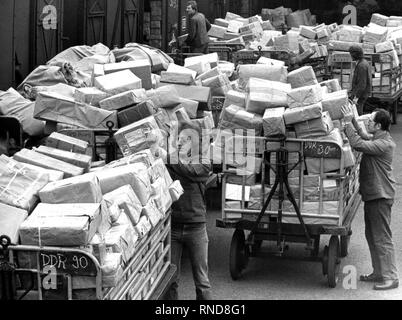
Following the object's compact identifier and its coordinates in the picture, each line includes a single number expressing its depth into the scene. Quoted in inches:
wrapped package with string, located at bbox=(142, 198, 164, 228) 263.9
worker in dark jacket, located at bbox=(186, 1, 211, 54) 858.1
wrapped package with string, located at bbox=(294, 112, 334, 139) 367.2
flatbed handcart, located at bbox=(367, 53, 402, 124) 788.6
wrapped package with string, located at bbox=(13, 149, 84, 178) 283.3
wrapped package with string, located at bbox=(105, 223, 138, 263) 226.7
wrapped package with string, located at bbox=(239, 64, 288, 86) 460.8
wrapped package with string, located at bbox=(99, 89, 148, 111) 390.6
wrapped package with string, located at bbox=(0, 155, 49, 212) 239.1
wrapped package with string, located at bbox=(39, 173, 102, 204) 235.9
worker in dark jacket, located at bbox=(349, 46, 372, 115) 681.0
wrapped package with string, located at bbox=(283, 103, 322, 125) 365.7
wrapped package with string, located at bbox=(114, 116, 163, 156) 353.7
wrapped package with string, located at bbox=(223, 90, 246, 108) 399.2
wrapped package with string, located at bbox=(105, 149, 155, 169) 299.3
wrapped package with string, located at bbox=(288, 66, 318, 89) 460.4
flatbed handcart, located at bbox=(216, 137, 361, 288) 365.7
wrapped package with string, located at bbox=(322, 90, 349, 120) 389.1
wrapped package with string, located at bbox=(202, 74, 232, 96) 487.5
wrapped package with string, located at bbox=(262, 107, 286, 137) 366.6
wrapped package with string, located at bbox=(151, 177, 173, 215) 281.9
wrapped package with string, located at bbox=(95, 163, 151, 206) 269.9
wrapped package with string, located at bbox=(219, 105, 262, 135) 375.6
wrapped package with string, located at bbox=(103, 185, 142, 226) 252.5
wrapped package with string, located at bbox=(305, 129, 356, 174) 365.1
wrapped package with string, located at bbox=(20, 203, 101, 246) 211.3
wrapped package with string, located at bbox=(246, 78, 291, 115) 386.0
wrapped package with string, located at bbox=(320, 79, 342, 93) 459.1
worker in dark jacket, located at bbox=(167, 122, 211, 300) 317.4
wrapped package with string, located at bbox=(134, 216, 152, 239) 250.1
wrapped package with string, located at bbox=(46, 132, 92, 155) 348.2
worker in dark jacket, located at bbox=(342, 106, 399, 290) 366.9
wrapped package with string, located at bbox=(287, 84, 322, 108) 380.0
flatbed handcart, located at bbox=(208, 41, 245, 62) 845.2
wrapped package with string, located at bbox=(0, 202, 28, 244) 217.3
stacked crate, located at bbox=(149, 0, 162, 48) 949.2
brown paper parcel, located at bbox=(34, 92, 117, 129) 389.7
